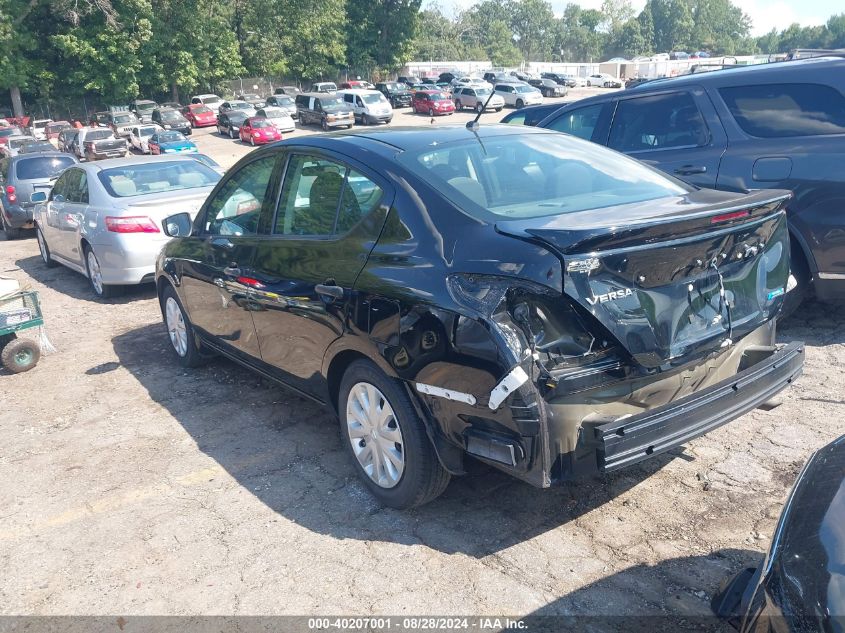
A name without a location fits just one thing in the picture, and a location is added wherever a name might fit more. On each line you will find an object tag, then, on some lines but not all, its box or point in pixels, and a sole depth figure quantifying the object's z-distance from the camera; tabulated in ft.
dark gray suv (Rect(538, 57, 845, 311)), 17.54
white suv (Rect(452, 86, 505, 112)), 148.46
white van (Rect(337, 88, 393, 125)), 130.93
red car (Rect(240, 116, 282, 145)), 120.57
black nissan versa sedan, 9.74
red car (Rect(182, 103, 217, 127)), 152.56
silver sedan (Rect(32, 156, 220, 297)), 27.53
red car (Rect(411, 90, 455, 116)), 147.23
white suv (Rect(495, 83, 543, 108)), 156.04
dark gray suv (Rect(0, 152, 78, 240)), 48.26
